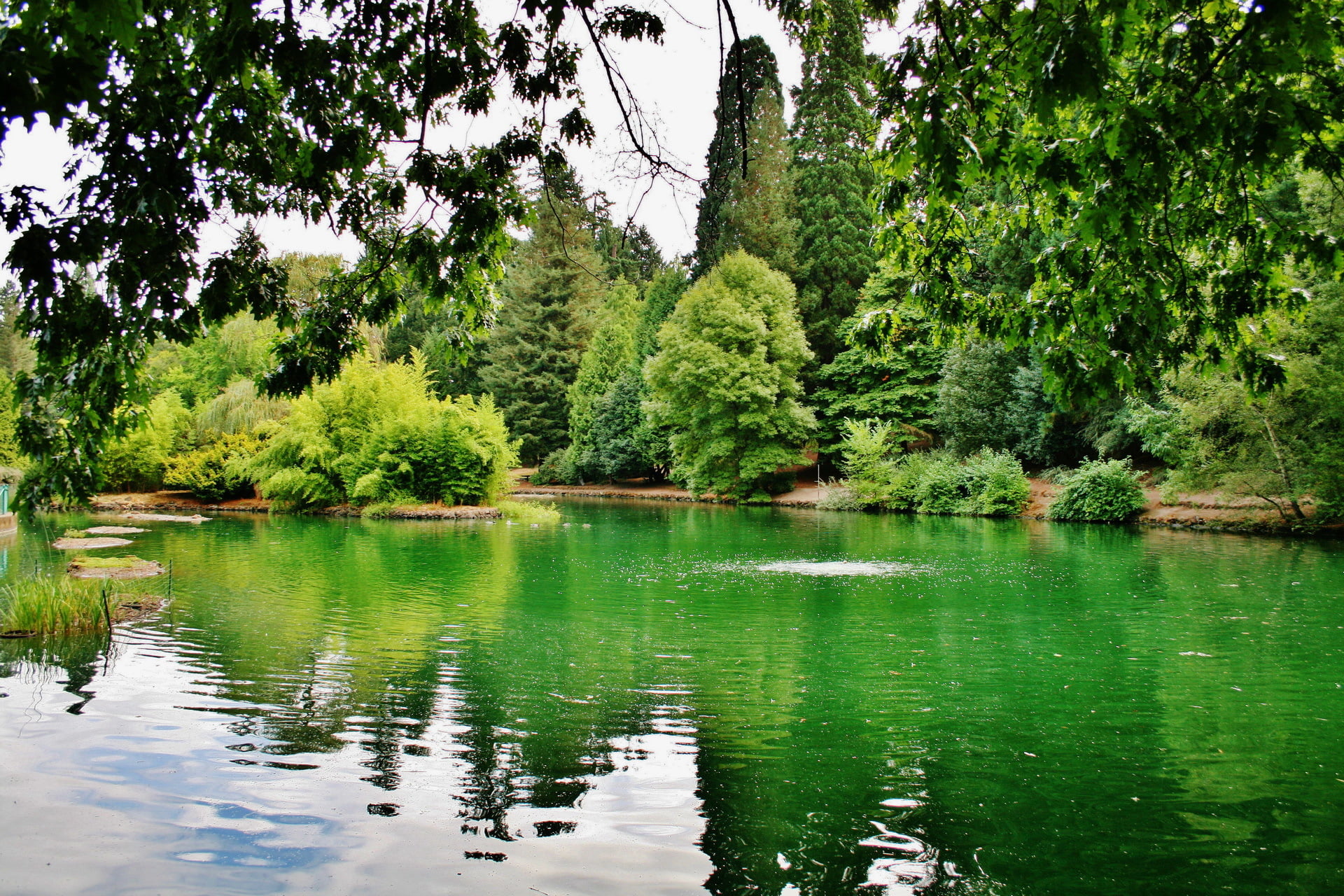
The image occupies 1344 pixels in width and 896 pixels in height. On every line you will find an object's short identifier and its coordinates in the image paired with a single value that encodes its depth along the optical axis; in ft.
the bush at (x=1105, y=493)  74.08
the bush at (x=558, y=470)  141.69
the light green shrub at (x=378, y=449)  85.97
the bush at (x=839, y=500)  97.09
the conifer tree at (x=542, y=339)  154.20
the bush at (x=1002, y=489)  83.87
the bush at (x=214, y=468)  90.89
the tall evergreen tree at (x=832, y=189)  119.24
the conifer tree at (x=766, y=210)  120.47
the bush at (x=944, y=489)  89.40
